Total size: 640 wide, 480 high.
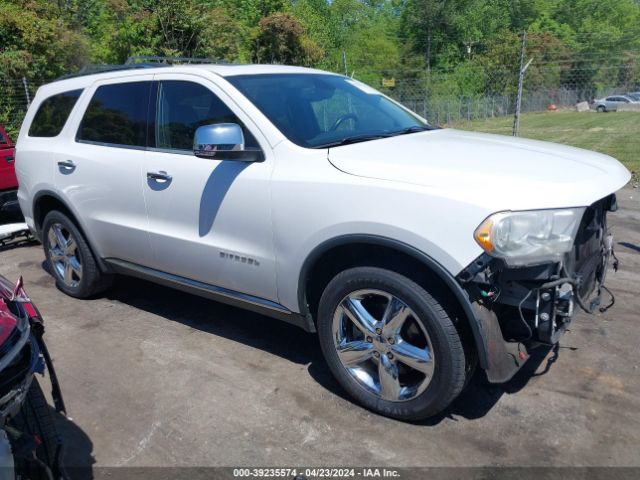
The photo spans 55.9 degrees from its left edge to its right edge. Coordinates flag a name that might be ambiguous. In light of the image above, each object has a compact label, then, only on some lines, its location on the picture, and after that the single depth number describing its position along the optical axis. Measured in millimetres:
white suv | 2879
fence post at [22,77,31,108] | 14759
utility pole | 10005
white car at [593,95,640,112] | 49000
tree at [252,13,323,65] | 23547
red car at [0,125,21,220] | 7691
